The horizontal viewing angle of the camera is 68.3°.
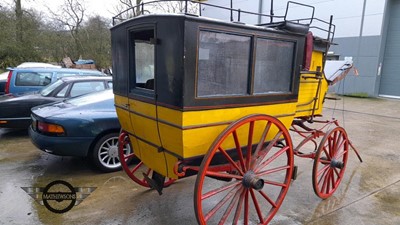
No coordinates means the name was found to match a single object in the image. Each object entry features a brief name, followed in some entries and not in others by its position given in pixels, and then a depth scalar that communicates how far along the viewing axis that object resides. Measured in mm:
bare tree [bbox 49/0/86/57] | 21438
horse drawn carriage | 2363
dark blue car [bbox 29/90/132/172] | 4148
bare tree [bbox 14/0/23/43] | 17609
